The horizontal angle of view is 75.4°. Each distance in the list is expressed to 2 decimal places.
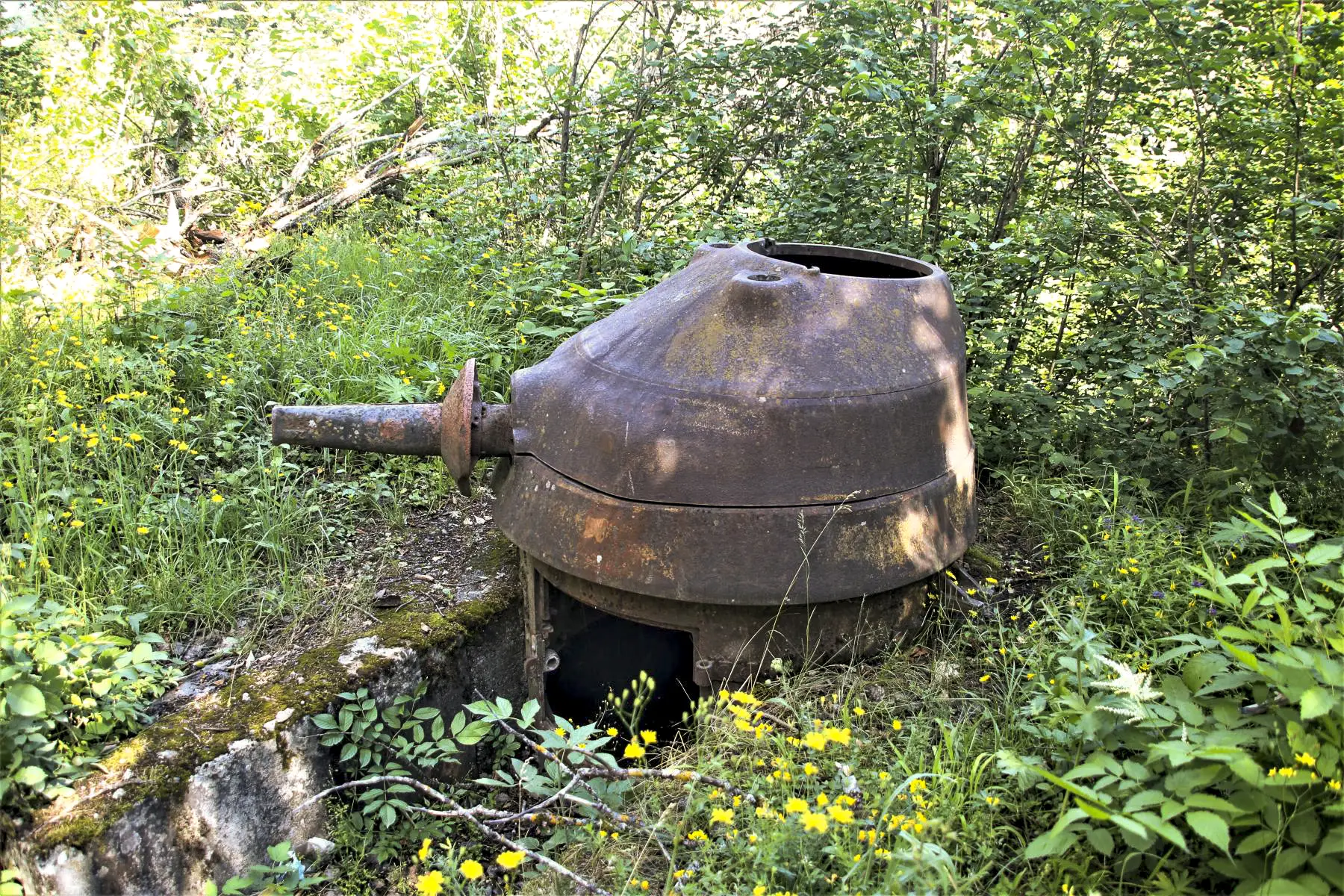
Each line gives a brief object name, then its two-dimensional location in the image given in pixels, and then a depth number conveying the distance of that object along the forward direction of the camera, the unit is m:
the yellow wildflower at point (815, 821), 1.62
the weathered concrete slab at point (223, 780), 1.91
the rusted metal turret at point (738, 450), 2.39
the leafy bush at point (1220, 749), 1.63
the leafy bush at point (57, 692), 1.89
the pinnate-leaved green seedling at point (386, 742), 2.28
